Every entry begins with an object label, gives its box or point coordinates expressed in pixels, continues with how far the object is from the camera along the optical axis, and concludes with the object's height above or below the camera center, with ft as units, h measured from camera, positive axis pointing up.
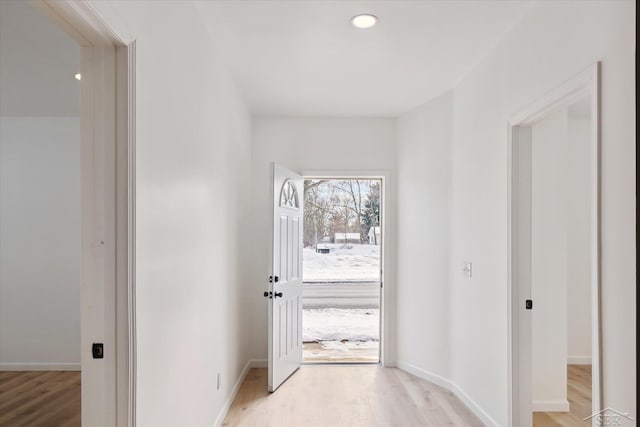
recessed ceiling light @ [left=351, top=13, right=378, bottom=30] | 8.23 +3.64
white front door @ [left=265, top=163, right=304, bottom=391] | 12.51 -2.00
